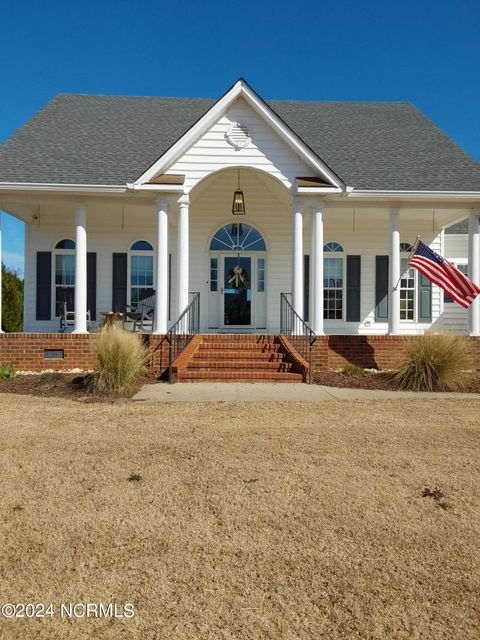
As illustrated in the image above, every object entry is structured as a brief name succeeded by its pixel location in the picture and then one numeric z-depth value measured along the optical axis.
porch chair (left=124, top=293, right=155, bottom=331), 13.20
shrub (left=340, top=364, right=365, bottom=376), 10.99
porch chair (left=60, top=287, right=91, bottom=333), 14.17
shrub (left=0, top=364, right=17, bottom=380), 10.18
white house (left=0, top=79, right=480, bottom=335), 11.70
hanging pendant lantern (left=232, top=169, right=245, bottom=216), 12.52
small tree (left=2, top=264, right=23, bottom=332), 19.95
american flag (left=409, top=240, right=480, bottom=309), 11.18
